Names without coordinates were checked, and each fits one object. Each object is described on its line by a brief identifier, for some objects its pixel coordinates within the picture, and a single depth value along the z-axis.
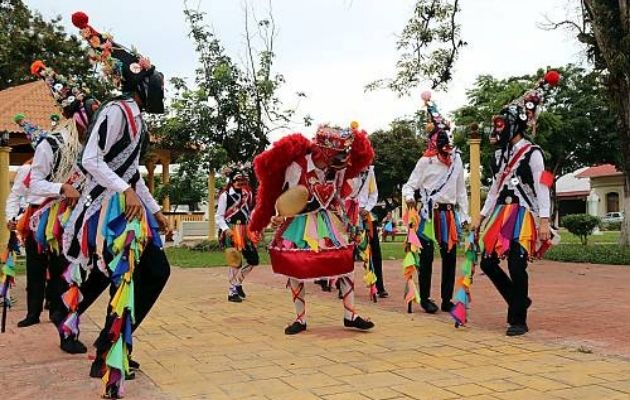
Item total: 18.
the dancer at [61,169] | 5.36
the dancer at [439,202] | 7.27
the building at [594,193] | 51.72
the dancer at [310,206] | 5.93
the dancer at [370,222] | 8.11
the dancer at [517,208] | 5.92
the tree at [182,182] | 22.58
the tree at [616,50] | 13.92
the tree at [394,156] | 42.41
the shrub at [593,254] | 13.49
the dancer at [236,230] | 8.57
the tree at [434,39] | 15.88
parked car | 43.62
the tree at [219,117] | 21.36
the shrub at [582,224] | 19.27
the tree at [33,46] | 25.66
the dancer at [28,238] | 6.76
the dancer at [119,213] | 4.14
